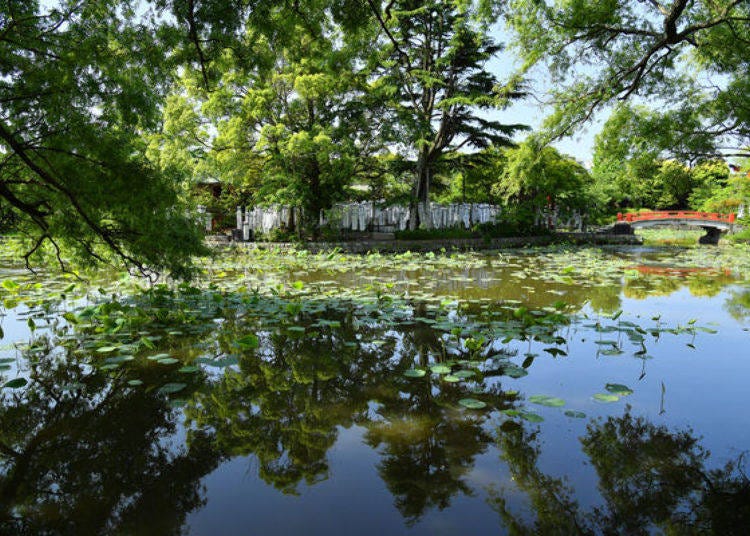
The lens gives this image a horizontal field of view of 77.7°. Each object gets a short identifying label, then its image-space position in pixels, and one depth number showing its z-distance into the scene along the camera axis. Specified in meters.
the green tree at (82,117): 3.92
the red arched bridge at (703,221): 26.56
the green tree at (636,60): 9.98
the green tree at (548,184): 19.46
